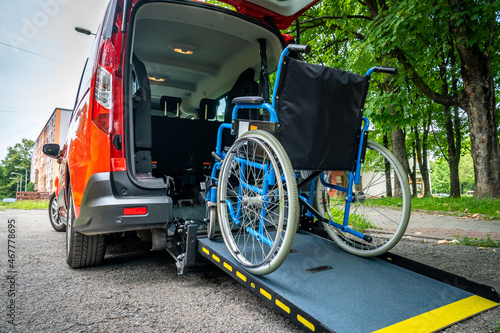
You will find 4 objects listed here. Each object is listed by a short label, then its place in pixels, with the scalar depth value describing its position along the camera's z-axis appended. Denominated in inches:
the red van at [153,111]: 93.2
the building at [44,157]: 1450.5
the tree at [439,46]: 184.5
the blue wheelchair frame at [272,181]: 85.7
